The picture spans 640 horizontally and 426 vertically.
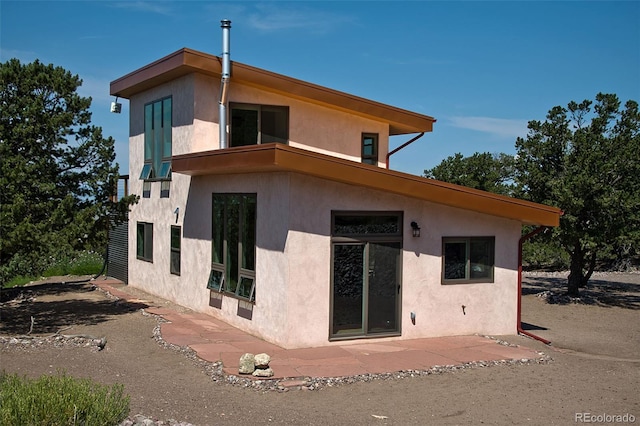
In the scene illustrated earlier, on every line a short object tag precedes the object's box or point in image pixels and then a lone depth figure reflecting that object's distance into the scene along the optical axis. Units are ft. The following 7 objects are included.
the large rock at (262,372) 27.45
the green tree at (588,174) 56.54
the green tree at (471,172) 82.74
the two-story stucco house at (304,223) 33.96
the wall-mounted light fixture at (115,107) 56.03
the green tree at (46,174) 34.45
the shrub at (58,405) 18.45
